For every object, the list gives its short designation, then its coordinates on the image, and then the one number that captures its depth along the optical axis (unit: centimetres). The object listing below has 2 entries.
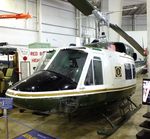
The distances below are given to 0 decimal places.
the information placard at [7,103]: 252
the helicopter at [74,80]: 269
